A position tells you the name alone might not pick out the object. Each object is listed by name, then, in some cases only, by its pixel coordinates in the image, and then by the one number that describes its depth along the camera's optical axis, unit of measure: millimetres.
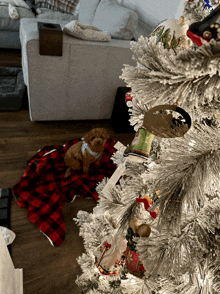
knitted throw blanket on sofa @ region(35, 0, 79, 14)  3713
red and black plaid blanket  1505
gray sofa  2218
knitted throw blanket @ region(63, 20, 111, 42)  1937
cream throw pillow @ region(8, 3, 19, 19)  3342
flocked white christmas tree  413
